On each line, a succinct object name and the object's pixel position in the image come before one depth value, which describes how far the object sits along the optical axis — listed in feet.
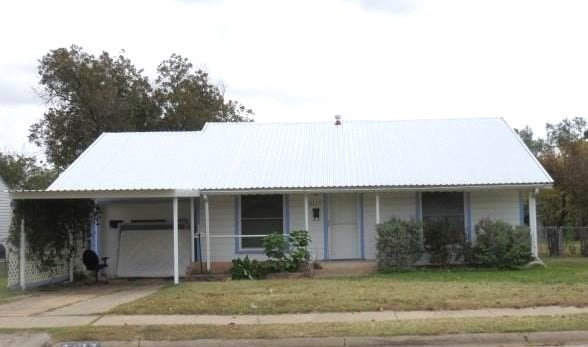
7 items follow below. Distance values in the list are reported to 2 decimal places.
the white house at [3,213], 126.11
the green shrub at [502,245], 58.03
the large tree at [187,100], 114.32
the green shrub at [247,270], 56.65
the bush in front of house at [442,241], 60.34
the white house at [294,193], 61.41
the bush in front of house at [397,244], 58.54
